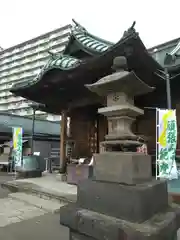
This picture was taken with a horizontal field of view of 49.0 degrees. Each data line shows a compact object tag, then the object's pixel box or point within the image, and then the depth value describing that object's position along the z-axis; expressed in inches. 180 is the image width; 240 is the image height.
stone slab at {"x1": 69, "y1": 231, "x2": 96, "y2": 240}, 124.3
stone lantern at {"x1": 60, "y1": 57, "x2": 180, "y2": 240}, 110.6
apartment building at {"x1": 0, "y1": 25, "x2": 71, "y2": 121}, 2300.7
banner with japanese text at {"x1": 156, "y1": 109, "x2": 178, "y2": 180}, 226.7
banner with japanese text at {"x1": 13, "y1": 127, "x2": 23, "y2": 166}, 415.5
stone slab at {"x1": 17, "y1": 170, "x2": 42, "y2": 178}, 401.4
